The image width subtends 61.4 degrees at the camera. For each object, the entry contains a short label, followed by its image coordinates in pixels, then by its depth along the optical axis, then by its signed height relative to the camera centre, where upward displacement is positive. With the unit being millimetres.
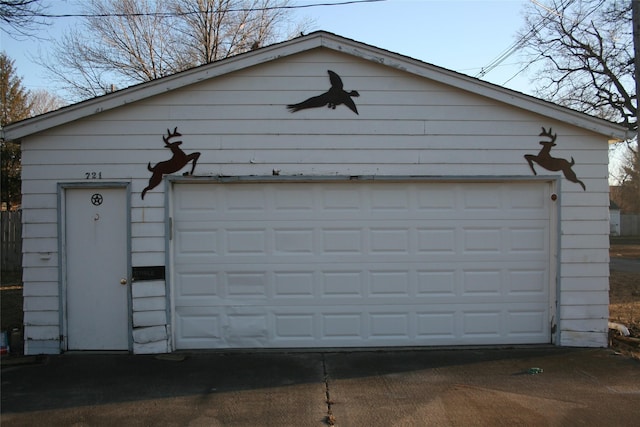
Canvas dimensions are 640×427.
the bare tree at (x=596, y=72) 19969 +4990
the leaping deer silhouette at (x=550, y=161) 7188 +591
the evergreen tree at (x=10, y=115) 20078 +4326
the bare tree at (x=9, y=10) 10203 +3761
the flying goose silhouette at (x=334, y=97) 7125 +1440
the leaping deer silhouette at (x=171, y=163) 6996 +560
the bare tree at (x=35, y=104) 28302 +5446
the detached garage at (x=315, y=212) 6992 -76
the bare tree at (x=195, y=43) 20234 +6249
